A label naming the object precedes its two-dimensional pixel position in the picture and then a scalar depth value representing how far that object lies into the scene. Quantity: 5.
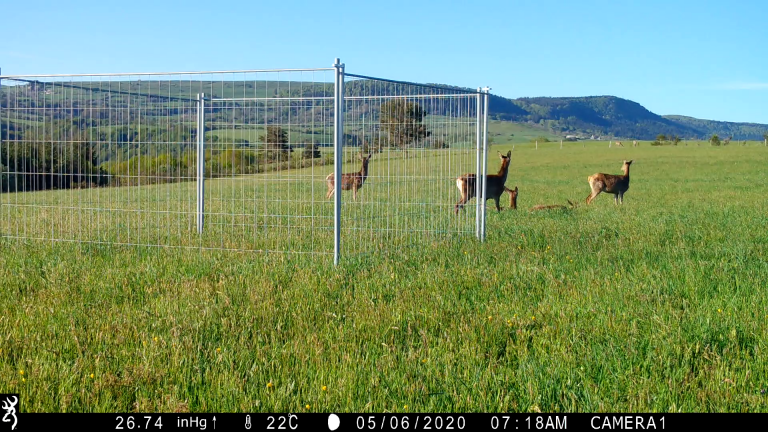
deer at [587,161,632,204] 20.70
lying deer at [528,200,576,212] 16.52
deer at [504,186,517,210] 17.08
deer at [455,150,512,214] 14.45
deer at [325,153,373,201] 12.81
